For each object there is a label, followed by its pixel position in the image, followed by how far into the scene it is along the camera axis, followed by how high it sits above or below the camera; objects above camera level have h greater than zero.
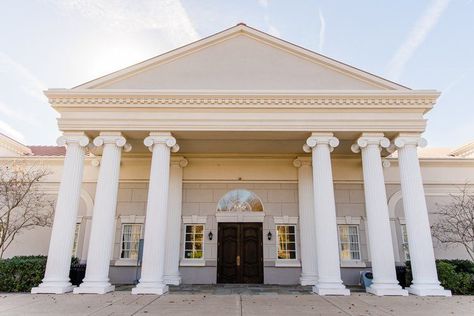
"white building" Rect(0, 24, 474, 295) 10.61 +3.06
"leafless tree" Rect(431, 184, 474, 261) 13.32 +1.17
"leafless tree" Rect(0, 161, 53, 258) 13.43 +2.01
